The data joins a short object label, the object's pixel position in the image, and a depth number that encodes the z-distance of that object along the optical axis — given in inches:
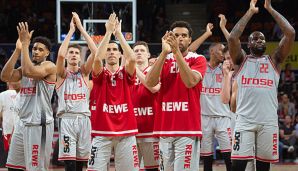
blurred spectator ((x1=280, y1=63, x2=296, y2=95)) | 761.0
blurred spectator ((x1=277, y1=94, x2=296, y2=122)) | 697.6
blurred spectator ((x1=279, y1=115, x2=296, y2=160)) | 641.6
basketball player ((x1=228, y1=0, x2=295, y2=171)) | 362.0
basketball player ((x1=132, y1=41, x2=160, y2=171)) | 390.3
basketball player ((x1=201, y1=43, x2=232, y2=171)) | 462.6
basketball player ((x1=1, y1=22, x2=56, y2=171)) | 377.7
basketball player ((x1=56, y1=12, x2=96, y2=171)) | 426.6
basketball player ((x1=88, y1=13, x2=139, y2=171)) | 338.3
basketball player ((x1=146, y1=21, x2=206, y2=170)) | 316.2
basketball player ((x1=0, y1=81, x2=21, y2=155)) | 514.3
